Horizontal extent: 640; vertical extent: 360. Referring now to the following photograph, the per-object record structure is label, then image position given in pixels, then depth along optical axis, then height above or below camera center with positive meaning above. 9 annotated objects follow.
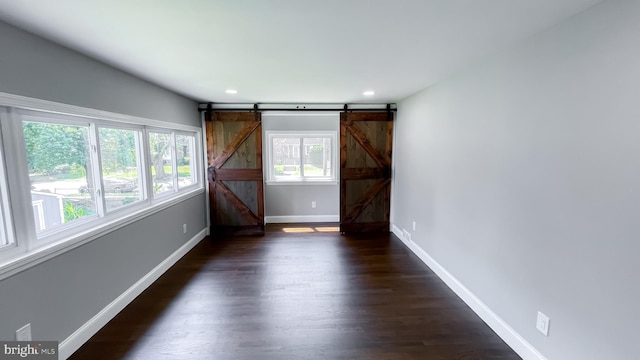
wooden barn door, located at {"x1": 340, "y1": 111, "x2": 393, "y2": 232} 4.77 -0.26
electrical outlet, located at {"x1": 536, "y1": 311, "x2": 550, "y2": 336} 1.79 -1.15
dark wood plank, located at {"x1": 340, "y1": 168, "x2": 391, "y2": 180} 4.85 -0.32
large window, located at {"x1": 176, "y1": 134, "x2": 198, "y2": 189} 4.02 -0.04
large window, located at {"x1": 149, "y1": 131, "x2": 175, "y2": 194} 3.32 -0.06
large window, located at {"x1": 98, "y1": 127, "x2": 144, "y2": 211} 2.52 -0.09
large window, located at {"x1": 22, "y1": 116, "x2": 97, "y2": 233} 1.87 -0.11
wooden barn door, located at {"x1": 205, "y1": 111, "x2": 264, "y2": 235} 4.62 -0.27
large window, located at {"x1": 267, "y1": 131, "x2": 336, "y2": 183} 5.48 -0.03
